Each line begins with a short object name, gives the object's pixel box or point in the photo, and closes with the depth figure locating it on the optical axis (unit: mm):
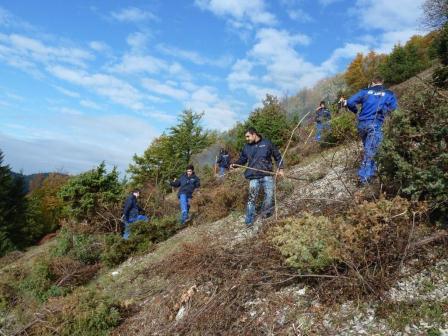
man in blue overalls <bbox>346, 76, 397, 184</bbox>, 7484
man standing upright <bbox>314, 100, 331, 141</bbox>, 13017
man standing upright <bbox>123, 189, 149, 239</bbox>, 12898
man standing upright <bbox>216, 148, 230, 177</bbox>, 21594
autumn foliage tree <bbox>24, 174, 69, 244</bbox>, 32344
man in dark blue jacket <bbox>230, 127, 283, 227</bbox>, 8312
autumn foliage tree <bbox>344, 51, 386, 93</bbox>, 52403
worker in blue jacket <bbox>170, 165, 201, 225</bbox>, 12477
